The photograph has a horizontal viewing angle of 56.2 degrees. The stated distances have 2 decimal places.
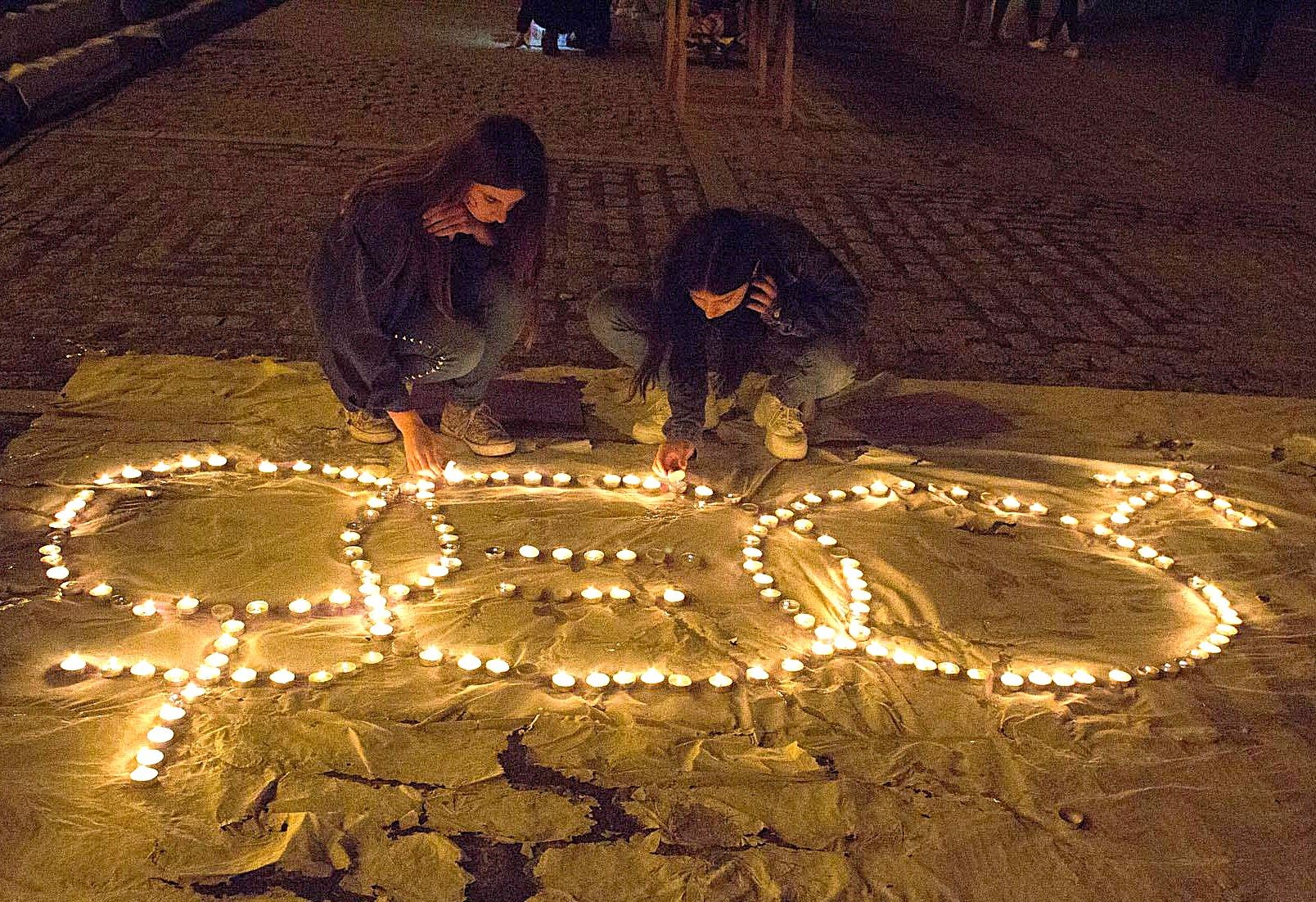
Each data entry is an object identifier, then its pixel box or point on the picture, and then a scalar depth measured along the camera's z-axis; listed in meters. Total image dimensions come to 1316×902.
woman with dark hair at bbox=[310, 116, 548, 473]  3.15
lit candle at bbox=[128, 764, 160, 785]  2.27
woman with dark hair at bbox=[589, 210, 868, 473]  3.27
